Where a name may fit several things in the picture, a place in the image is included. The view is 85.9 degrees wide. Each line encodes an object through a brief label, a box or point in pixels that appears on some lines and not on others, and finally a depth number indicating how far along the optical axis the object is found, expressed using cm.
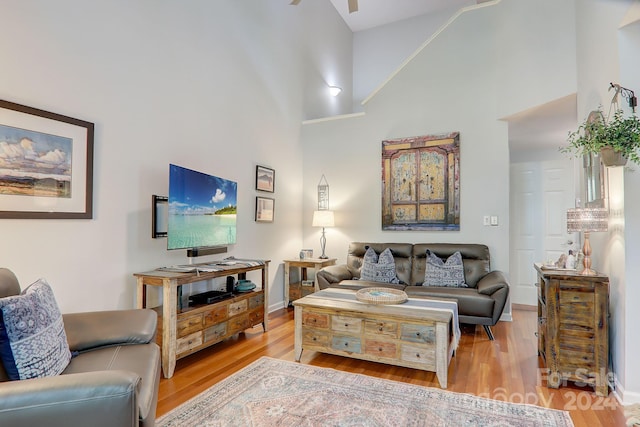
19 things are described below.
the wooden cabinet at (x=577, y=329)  224
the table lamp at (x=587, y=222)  233
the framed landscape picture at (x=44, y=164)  200
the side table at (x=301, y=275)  441
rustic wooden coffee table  240
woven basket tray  277
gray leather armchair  106
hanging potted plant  198
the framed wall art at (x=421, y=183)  430
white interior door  454
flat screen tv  265
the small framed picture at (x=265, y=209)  415
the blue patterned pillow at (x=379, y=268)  402
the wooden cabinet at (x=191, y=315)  246
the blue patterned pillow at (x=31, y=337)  131
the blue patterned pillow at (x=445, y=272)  377
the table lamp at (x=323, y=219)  468
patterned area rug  191
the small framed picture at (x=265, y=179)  414
